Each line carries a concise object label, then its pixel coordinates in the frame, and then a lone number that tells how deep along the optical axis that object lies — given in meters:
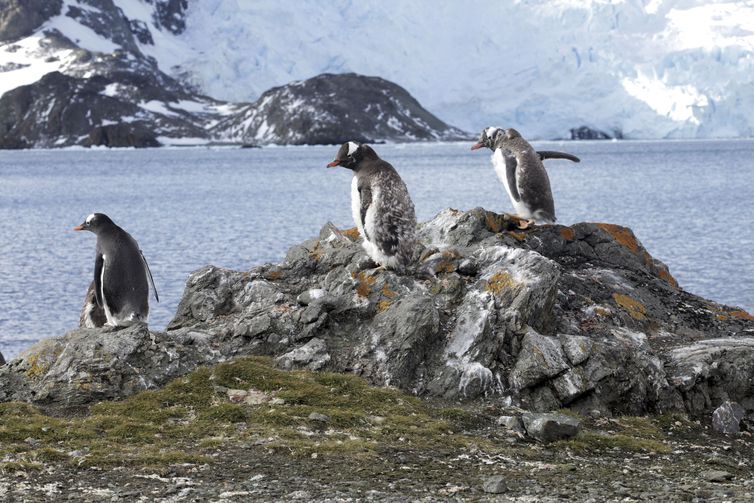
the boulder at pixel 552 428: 11.31
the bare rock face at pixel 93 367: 12.46
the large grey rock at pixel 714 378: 13.38
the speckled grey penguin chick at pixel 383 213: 14.53
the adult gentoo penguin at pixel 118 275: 14.45
